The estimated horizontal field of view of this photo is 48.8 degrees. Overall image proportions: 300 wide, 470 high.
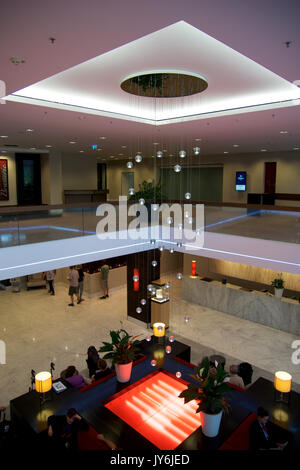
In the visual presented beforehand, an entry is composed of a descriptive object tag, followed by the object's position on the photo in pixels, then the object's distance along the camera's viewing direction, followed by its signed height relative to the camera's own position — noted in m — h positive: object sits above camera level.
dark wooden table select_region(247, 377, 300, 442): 4.95 -3.44
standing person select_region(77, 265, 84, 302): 12.17 -3.28
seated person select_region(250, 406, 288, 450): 4.39 -3.31
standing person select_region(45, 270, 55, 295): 12.73 -3.34
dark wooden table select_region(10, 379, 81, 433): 5.06 -3.46
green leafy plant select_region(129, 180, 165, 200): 8.64 +0.01
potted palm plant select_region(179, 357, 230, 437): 4.66 -2.91
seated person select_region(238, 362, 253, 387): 6.92 -3.75
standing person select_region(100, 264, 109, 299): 12.50 -3.26
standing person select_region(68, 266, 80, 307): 11.70 -3.21
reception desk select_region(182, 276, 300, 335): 10.12 -3.70
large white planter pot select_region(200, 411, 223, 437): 4.64 -3.26
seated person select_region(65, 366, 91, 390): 6.33 -3.60
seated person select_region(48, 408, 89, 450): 4.52 -3.32
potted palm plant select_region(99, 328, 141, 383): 5.93 -2.93
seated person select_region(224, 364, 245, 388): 6.41 -3.66
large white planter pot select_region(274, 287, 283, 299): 10.52 -3.19
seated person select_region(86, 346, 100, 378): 7.16 -3.63
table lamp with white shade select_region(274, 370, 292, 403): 5.29 -3.11
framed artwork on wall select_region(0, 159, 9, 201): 14.29 +0.57
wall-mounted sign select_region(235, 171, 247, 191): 15.36 +0.58
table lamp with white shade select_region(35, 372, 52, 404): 5.33 -3.07
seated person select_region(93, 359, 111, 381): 6.47 -3.51
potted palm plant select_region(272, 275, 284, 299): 10.48 -2.98
